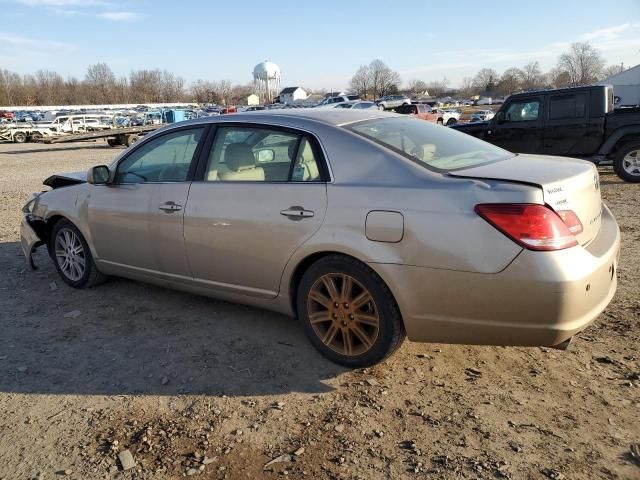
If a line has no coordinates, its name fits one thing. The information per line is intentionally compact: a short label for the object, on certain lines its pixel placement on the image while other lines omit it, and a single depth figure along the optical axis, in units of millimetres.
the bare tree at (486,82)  116306
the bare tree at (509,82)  105812
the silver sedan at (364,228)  2678
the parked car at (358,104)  33219
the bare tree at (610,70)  100238
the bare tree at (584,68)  96700
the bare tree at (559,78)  97450
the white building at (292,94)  114912
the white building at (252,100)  109488
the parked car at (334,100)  49853
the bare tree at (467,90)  126475
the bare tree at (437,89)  137362
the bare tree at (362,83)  113188
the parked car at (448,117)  33000
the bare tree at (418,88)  130900
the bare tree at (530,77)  107700
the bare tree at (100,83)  110562
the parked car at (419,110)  29469
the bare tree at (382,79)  112688
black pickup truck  9984
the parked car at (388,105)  40238
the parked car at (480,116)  37900
